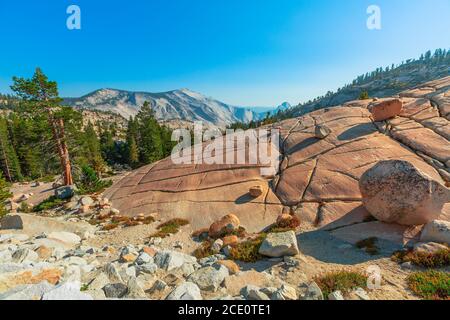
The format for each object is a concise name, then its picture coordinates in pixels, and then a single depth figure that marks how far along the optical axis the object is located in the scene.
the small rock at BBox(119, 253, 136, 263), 10.61
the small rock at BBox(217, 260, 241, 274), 8.77
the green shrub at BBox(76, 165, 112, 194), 28.83
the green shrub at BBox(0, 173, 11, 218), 21.23
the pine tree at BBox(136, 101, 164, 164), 62.59
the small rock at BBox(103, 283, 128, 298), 7.00
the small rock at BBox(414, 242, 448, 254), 8.81
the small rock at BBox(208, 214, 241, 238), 14.54
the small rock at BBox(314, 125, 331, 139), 22.39
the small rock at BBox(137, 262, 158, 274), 8.93
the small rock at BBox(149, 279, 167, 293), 7.66
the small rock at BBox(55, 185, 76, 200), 27.89
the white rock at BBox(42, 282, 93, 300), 5.54
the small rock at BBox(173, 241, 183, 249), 13.76
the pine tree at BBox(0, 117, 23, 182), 58.94
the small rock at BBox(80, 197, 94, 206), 23.02
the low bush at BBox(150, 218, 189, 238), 15.55
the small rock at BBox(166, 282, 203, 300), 6.44
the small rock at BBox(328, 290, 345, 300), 6.40
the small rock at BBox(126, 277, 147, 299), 6.93
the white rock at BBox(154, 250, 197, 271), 9.65
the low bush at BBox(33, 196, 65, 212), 25.47
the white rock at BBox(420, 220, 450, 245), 9.30
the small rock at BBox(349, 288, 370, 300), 6.66
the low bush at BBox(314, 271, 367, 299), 7.16
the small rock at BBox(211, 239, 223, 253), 12.13
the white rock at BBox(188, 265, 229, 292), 7.55
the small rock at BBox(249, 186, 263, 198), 17.92
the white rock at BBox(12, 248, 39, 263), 10.01
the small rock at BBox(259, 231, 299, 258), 9.97
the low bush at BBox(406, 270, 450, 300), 6.71
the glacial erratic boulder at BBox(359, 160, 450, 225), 11.05
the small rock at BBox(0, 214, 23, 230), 15.87
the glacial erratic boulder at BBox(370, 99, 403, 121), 22.86
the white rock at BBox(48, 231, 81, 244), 13.95
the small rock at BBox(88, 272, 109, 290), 7.36
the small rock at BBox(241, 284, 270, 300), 6.46
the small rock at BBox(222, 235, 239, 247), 12.50
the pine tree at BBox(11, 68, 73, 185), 31.08
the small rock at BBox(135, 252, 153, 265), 10.04
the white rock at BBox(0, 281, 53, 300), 5.57
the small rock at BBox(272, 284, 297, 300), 6.54
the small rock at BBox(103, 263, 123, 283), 7.95
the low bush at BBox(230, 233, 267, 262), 10.38
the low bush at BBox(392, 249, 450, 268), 8.16
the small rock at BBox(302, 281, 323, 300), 6.66
